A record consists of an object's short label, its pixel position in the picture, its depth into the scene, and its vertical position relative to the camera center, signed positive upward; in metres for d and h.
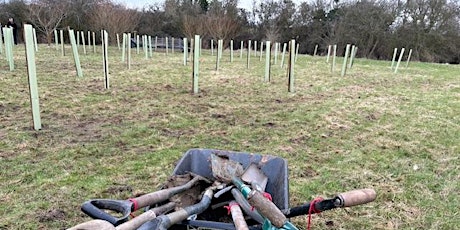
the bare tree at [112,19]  15.67 +0.96
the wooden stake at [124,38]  9.86 +0.06
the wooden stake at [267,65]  7.58 -0.43
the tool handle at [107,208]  1.26 -0.65
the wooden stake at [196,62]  5.77 -0.32
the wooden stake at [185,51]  10.34 -0.28
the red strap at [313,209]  1.36 -0.64
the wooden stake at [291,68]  6.09 -0.39
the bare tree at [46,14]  15.98 +1.10
